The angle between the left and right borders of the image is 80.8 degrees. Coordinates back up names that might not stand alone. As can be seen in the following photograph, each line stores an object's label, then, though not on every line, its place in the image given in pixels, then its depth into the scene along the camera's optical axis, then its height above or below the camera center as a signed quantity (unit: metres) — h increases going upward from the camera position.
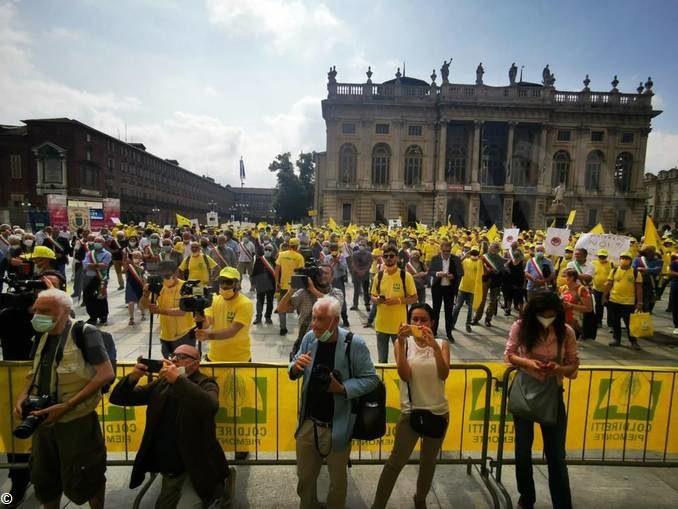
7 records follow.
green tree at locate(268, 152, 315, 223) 60.77 +3.40
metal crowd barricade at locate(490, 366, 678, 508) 3.81 -1.78
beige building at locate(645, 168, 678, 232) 73.50 +6.08
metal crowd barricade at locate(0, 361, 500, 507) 3.66 -1.88
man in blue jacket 2.80 -1.34
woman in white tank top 3.00 -1.32
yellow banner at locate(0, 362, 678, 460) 3.73 -1.83
